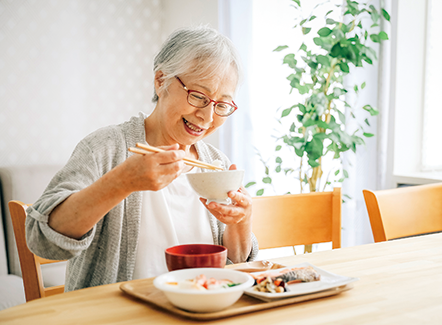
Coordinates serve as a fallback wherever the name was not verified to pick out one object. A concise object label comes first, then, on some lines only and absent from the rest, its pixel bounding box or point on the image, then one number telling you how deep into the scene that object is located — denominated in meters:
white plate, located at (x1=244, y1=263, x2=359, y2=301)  0.74
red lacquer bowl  0.80
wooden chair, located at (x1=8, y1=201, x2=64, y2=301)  1.06
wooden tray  0.68
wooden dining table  0.68
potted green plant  2.20
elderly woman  1.16
